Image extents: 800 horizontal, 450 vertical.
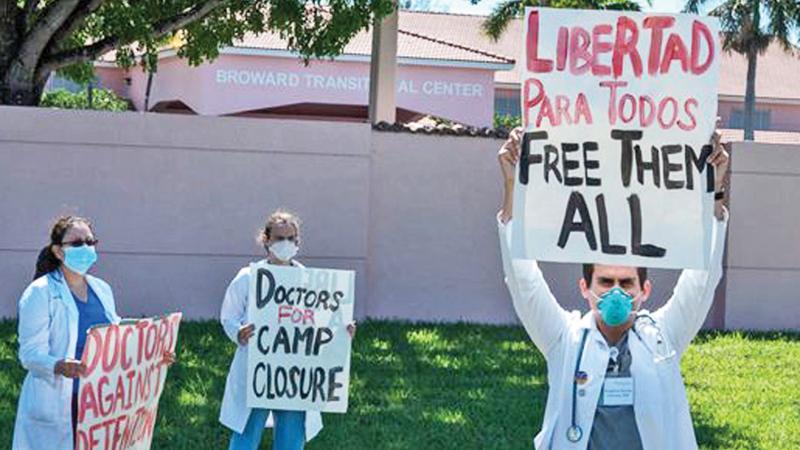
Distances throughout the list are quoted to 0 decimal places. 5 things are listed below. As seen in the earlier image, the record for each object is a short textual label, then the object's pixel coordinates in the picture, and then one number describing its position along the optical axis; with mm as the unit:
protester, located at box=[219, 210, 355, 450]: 7930
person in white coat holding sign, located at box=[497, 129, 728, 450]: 4738
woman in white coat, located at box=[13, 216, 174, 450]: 6379
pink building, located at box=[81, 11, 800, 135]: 35406
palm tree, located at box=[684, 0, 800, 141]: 51062
